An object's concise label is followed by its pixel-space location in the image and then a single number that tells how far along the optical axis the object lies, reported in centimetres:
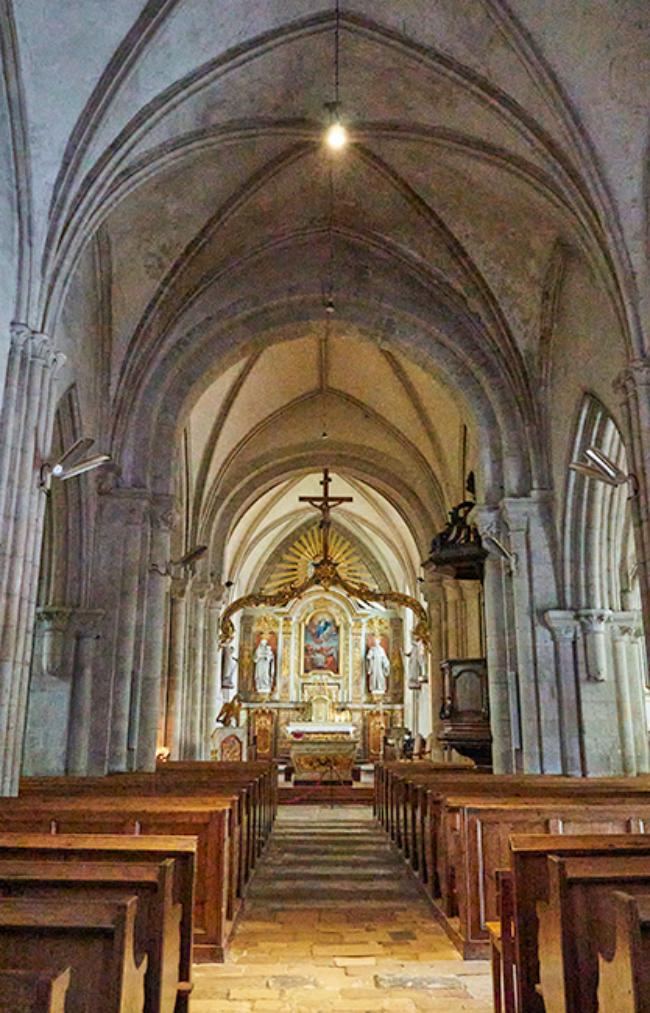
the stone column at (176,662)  1691
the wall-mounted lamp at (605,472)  852
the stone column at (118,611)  1136
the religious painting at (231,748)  1933
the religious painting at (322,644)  3144
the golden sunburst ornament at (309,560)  3089
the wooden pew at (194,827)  504
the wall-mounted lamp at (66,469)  820
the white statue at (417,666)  2553
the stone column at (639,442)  819
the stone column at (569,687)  1156
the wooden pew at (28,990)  172
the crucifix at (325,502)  1964
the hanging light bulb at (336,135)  929
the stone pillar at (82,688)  1122
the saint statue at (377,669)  3047
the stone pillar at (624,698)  1180
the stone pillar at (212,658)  1952
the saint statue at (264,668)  3044
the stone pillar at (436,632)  1869
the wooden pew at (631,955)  221
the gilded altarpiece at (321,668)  2995
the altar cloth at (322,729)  2513
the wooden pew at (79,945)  229
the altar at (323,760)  1978
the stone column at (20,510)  746
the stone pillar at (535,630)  1165
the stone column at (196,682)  1819
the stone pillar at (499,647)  1216
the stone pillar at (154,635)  1193
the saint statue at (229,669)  2628
